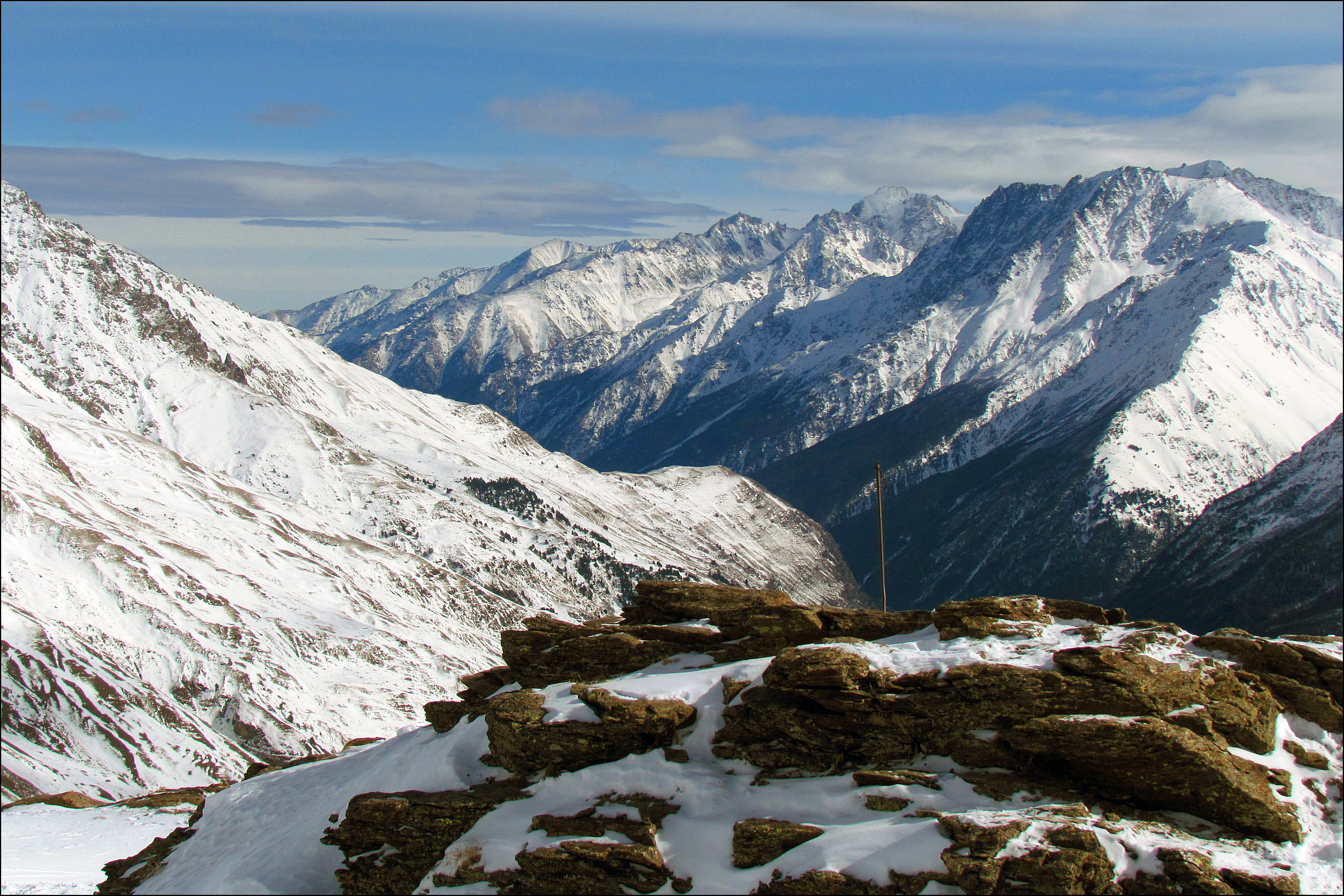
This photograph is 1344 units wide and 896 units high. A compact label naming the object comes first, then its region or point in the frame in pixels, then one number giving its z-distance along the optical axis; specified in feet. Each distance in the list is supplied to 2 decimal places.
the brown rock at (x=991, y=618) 131.95
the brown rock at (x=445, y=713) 156.35
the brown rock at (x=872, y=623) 144.25
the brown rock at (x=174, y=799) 238.48
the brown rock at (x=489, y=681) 161.07
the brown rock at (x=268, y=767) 193.57
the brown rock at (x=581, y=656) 150.20
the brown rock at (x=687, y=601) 159.94
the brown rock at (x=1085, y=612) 140.97
